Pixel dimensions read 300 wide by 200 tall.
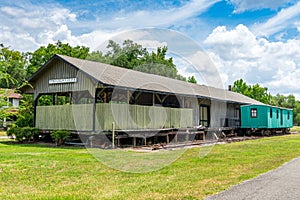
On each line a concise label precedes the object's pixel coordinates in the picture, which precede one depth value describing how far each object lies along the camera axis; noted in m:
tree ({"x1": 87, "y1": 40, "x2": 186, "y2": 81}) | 38.19
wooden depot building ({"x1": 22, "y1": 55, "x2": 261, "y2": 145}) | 17.52
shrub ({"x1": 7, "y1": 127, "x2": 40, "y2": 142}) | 19.75
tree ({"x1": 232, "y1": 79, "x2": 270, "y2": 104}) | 65.31
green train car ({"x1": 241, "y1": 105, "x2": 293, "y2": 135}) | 31.50
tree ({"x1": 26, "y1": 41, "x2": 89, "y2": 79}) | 37.38
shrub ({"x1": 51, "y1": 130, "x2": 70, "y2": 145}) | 17.92
